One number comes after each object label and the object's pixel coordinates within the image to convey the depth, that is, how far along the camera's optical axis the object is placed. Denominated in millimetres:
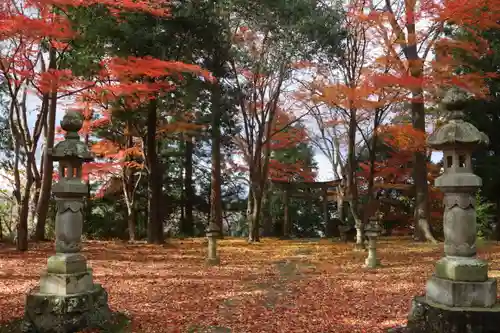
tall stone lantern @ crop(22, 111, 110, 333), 5098
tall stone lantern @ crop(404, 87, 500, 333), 4398
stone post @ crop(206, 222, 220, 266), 10945
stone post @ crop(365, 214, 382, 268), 10023
